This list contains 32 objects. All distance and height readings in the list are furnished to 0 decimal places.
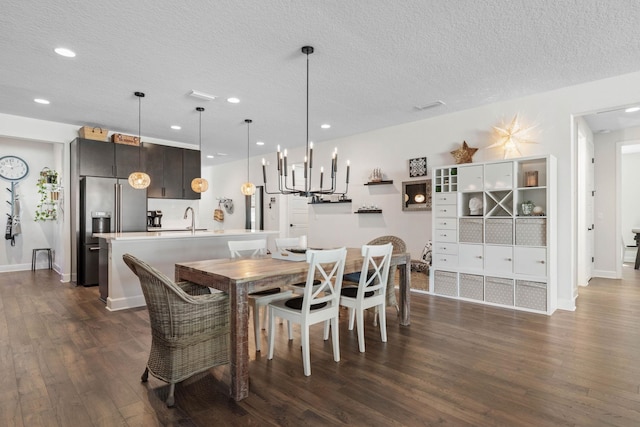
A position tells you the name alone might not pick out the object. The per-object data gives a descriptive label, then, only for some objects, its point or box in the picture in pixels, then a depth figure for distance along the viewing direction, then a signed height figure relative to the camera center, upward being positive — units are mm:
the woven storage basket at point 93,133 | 5578 +1331
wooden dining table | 2191 -478
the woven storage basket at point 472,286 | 4453 -982
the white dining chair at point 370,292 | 2939 -733
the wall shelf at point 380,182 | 5765 +508
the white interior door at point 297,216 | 7992 -76
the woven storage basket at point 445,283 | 4691 -991
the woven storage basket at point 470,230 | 4488 -245
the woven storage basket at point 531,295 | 3998 -986
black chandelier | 3068 +458
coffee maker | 6754 -94
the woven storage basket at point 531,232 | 4008 -244
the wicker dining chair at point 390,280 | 3633 -748
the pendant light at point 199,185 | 5508 +455
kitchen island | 4223 -539
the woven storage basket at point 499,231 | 4238 -246
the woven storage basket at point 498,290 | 4223 -987
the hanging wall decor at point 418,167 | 5410 +719
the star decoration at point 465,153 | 4781 +811
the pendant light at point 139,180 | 4732 +467
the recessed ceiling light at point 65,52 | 3080 +1477
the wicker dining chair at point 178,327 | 2139 -743
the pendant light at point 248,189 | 5543 +389
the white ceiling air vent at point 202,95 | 4162 +1464
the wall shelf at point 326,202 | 6504 +210
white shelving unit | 4020 -292
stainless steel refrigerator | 5445 +3
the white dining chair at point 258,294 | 2916 -721
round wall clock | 6758 +928
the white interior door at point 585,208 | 5219 +43
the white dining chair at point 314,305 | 2488 -722
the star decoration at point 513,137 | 4426 +972
